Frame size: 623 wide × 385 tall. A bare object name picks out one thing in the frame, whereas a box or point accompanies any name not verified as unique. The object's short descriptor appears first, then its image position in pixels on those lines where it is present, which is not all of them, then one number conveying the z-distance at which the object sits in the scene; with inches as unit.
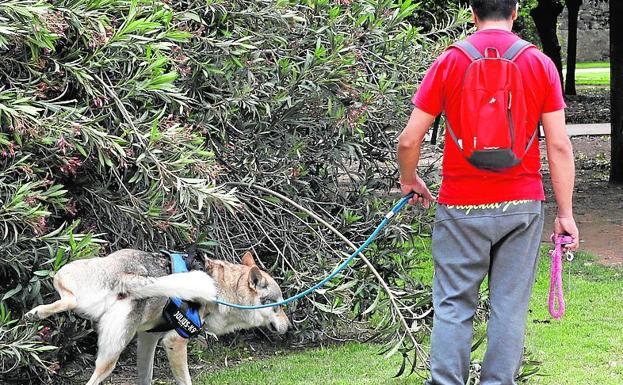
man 392.5
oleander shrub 469.1
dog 460.1
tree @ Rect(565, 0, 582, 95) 2776.8
